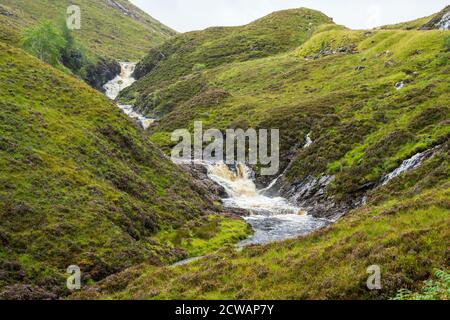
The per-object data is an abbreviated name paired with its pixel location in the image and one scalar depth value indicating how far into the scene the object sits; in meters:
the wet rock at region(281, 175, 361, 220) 51.84
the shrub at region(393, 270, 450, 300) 14.08
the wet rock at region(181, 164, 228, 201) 61.62
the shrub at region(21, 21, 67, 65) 90.50
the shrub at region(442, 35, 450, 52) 88.66
